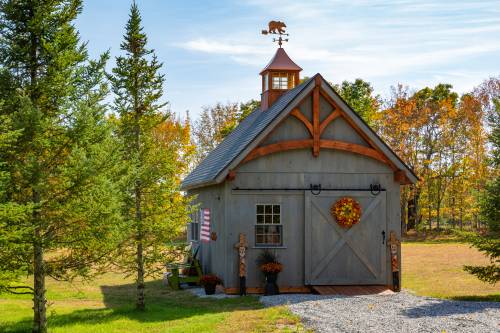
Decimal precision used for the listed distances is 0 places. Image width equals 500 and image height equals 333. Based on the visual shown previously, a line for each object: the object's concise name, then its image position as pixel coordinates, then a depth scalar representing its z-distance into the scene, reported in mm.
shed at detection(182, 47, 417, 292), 18656
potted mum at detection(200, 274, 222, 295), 18719
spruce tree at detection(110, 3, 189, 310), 15883
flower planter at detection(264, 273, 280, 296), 18125
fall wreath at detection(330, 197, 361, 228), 18969
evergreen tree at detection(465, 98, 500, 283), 16891
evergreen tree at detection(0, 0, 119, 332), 11477
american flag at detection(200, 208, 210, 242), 21484
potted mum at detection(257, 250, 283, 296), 18000
